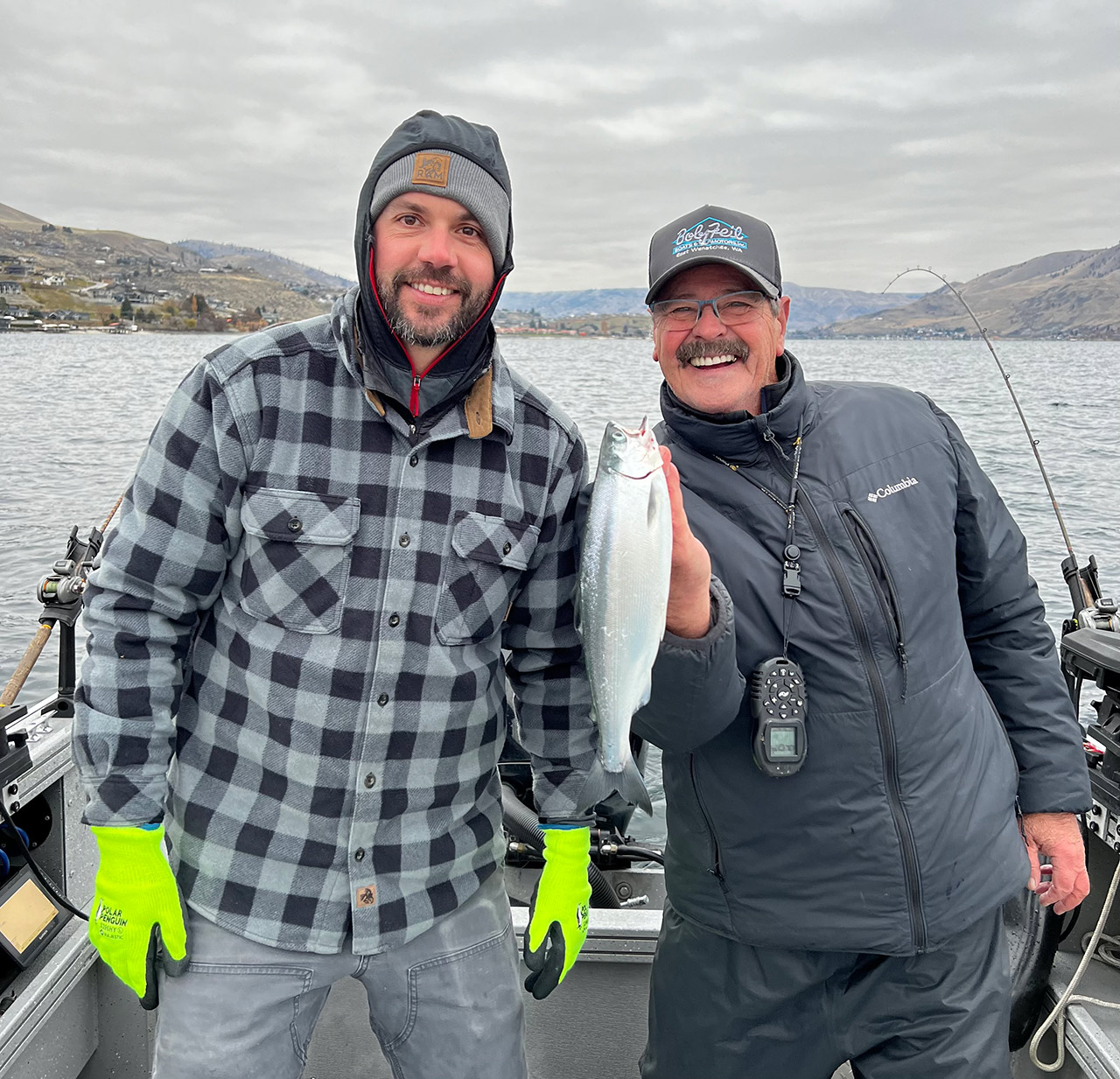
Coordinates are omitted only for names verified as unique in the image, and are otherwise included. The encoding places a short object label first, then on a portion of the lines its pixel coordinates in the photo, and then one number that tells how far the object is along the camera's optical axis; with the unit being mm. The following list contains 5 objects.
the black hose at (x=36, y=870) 2896
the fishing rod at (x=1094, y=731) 2908
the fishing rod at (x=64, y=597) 3465
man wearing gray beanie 2178
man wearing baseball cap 2309
